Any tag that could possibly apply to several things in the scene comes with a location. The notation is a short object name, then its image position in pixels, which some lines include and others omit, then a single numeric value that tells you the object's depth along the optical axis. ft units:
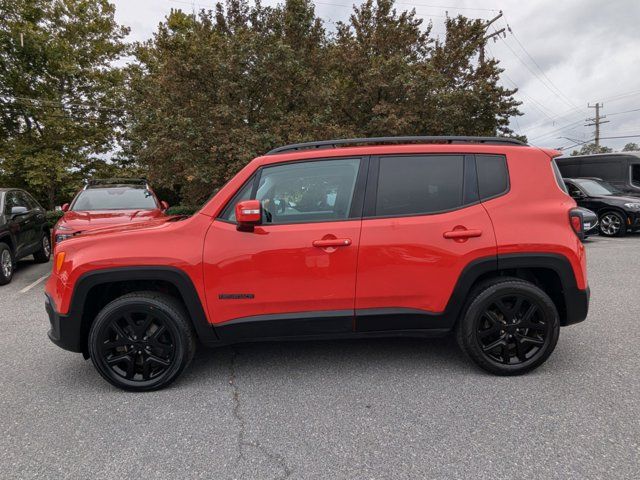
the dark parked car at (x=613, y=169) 43.47
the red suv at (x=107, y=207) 20.40
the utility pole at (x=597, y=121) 158.70
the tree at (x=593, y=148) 155.32
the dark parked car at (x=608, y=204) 36.19
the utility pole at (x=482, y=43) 63.04
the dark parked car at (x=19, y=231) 22.99
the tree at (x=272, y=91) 38.70
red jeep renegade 9.48
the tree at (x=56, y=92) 65.10
